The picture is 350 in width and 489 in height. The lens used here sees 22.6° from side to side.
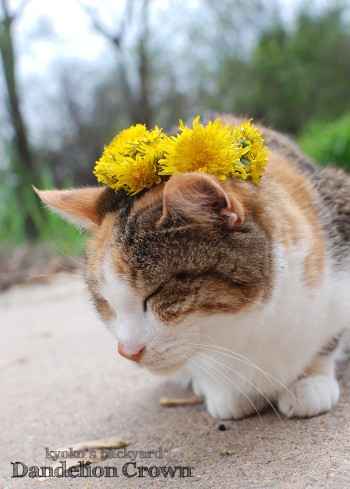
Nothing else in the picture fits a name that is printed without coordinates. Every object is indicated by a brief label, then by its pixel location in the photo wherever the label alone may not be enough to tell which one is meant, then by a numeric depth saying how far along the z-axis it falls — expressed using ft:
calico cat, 1.44
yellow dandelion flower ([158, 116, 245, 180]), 1.45
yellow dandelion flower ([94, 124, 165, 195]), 1.50
